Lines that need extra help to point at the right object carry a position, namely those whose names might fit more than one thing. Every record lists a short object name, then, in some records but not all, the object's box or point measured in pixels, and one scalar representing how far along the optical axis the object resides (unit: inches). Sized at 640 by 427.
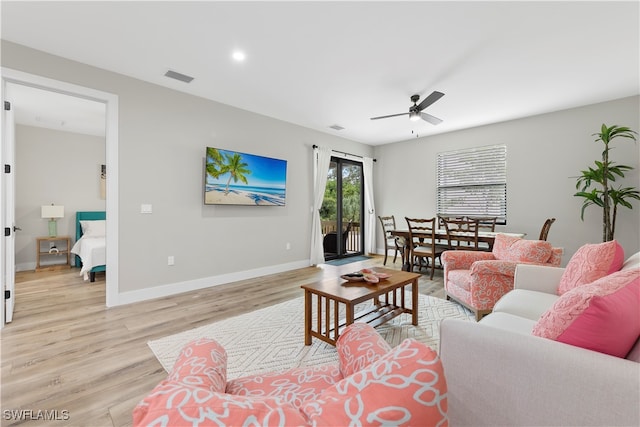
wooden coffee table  85.3
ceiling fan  130.9
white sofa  32.4
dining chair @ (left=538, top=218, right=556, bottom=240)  150.3
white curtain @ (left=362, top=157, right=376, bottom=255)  259.9
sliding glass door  239.0
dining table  158.6
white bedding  161.2
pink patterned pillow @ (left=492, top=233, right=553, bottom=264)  107.1
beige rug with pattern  81.3
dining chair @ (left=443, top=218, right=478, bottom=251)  160.5
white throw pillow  199.8
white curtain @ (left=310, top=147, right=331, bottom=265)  210.7
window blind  200.1
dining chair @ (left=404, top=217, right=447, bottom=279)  171.0
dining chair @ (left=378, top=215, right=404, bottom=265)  197.6
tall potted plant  146.3
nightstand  199.5
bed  161.8
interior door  103.0
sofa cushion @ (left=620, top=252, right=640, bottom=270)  63.4
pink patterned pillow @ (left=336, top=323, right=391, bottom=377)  37.5
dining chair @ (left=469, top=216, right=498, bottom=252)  191.6
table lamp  198.1
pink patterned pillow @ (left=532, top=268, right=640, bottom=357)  36.0
